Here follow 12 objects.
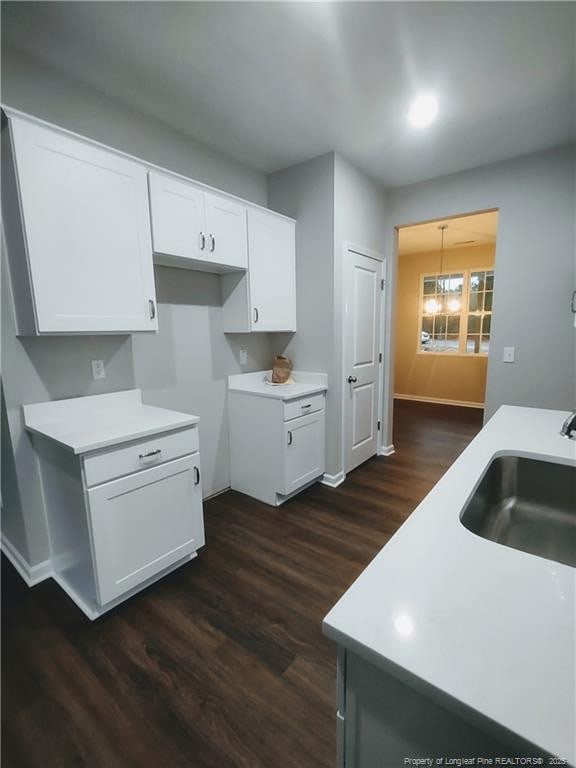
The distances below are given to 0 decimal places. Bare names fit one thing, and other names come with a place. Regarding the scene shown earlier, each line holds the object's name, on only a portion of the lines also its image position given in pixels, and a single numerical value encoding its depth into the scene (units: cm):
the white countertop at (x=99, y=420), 159
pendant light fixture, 563
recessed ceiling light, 205
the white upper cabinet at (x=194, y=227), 199
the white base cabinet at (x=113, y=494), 157
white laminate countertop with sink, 43
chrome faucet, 136
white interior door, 299
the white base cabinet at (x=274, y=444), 259
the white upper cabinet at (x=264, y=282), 258
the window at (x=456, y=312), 560
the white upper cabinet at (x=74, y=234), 151
